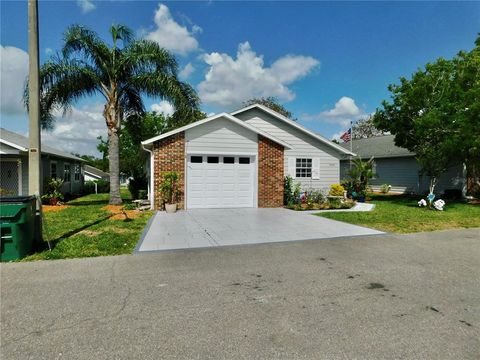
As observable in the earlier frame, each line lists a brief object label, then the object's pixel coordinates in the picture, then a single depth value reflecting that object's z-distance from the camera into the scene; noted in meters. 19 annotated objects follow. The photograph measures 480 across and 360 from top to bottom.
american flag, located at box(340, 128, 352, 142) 22.42
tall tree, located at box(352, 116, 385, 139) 52.66
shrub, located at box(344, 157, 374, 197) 18.38
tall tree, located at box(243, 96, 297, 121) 42.47
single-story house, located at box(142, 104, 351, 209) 13.20
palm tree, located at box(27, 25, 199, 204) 14.30
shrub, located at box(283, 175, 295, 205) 15.64
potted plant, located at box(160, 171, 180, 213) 12.76
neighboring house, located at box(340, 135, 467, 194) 20.89
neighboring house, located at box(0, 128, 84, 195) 15.56
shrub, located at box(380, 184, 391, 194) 23.69
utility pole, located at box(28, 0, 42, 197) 6.96
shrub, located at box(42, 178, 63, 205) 16.03
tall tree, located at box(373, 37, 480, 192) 15.02
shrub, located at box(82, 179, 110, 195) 28.23
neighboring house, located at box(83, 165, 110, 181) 40.00
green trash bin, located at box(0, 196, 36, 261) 5.80
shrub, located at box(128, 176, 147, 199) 20.28
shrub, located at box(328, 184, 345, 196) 17.05
